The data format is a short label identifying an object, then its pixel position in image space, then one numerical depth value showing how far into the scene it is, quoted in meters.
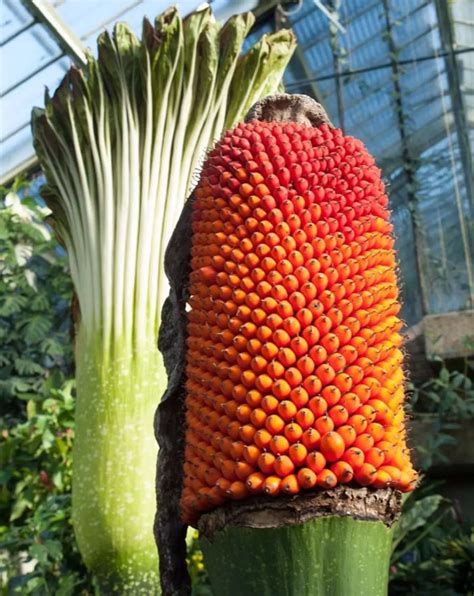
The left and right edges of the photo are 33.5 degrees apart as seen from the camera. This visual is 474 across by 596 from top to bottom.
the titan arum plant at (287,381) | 0.85
